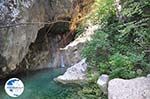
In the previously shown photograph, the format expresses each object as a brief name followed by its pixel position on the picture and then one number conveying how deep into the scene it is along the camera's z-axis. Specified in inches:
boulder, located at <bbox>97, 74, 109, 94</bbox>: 99.3
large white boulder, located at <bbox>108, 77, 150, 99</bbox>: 81.9
